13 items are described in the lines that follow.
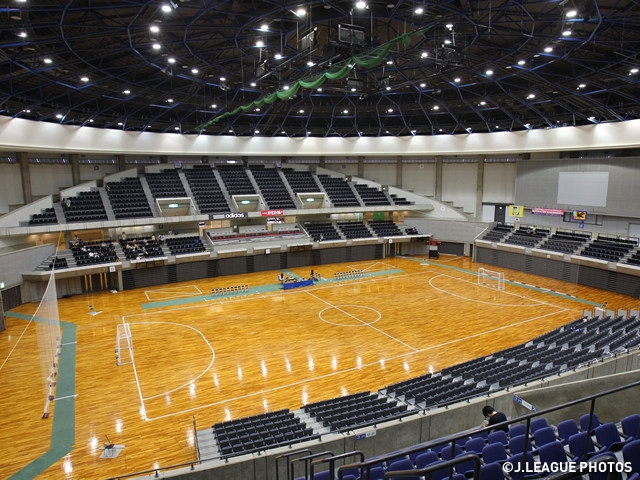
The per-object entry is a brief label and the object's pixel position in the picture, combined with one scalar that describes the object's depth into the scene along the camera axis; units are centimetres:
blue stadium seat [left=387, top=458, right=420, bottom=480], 686
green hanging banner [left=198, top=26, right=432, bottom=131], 1423
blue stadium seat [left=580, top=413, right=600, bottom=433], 769
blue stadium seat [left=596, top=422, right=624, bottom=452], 654
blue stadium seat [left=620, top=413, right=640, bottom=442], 679
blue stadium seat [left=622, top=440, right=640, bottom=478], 462
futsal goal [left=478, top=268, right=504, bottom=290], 2925
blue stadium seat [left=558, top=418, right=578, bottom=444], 767
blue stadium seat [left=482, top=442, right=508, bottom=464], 671
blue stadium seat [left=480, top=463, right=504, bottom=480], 532
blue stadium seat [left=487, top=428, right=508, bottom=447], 794
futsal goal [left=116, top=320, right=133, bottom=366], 1764
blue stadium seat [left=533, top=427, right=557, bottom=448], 715
